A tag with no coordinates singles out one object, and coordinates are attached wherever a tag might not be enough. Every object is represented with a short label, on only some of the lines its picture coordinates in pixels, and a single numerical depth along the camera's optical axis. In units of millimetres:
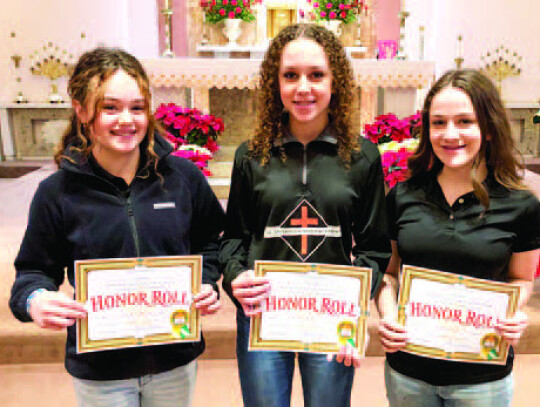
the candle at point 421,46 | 5685
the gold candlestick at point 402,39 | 5454
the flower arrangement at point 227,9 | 6207
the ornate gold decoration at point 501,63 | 8445
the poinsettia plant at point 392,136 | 3299
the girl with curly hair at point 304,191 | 1476
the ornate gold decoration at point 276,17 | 7609
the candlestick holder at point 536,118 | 3129
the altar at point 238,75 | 5031
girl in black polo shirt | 1453
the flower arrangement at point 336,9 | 5855
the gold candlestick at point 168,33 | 5482
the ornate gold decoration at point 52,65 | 8555
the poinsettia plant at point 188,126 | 4164
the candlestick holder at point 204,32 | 6680
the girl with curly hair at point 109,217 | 1368
